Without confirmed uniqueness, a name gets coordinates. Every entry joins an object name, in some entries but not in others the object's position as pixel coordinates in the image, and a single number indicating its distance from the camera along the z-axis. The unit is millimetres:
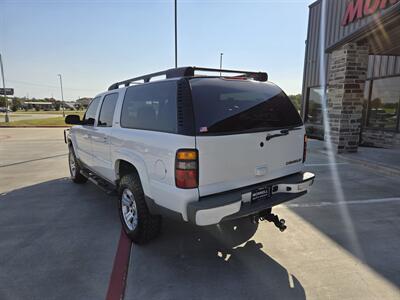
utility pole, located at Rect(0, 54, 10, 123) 23888
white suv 2578
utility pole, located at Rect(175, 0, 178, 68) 15992
